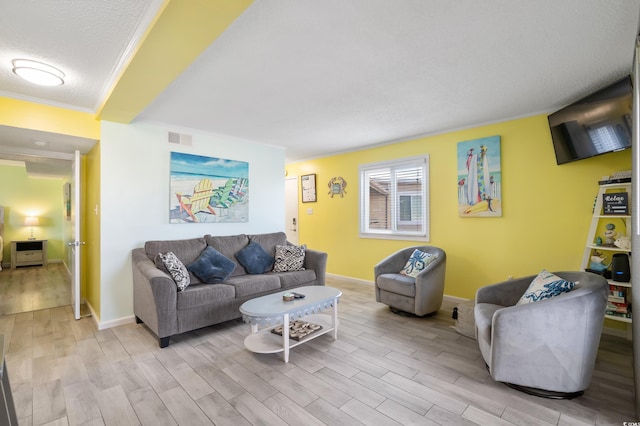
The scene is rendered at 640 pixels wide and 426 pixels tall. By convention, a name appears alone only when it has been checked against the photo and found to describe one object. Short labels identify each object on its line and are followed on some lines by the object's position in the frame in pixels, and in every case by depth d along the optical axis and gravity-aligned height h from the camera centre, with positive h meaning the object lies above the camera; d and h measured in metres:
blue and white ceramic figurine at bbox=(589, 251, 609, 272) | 2.89 -0.51
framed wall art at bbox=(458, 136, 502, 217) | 3.76 +0.46
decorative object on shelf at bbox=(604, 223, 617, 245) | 2.89 -0.22
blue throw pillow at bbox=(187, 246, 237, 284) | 3.41 -0.61
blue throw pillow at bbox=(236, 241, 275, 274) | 3.94 -0.60
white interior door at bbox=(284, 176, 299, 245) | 6.51 +0.14
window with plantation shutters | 4.55 +0.24
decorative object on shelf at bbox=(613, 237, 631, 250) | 2.67 -0.28
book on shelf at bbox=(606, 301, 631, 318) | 2.69 -0.89
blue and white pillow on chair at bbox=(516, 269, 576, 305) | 2.19 -0.57
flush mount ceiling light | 2.25 +1.15
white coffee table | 2.51 -0.88
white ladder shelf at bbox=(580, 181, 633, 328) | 2.69 -0.32
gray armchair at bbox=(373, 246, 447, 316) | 3.45 -0.90
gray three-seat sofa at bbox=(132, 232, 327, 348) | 2.80 -0.79
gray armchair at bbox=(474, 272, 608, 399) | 1.95 -0.88
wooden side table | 6.66 -0.83
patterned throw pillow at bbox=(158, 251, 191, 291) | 3.04 -0.57
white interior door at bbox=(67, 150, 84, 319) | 3.43 -0.32
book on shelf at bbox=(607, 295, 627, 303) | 2.71 -0.81
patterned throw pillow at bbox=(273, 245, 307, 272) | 4.11 -0.63
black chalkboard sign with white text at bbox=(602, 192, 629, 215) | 2.72 +0.08
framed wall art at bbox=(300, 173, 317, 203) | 6.08 +0.56
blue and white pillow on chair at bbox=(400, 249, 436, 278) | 3.78 -0.64
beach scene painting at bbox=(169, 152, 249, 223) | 3.88 +0.36
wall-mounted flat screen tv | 2.55 +0.85
